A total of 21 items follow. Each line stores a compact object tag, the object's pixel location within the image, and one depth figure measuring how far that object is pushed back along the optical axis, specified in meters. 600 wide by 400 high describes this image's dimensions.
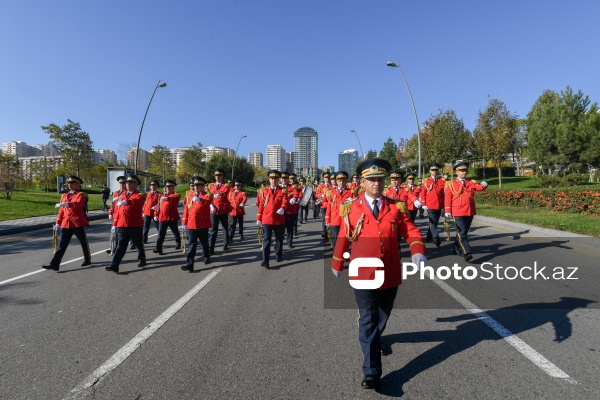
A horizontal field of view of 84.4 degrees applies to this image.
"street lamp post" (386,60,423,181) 21.78
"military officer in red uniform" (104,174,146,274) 6.74
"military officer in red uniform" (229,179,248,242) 11.07
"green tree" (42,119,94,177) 40.47
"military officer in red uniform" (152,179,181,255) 8.73
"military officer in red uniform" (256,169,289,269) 7.35
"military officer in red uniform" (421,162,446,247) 9.15
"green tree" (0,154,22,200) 23.64
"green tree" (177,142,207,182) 55.28
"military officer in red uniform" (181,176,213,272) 6.82
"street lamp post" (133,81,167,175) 24.08
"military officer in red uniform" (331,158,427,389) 2.90
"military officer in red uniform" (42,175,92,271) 6.90
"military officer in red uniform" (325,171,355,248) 7.96
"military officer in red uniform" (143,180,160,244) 9.79
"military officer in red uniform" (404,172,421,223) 9.41
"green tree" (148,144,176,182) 51.09
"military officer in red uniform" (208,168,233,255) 9.43
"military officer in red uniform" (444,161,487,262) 7.28
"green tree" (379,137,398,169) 79.96
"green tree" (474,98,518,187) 29.66
